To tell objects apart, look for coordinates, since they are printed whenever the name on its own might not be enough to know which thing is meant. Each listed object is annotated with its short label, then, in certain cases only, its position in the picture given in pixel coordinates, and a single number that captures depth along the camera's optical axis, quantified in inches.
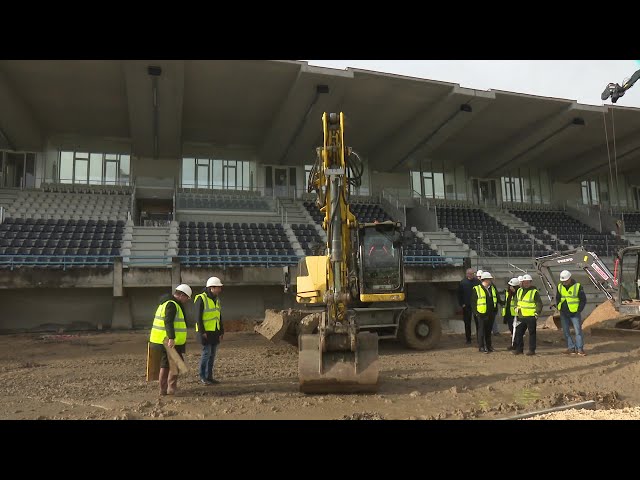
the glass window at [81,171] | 915.4
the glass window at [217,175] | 984.3
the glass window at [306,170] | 1045.4
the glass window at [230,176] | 995.0
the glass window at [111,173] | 926.4
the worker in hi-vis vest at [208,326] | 265.6
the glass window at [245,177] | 1007.6
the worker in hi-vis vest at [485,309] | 380.5
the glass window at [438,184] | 1139.9
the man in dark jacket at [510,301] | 423.8
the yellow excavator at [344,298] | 238.4
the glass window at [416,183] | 1118.6
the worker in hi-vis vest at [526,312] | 362.3
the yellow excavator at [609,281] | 462.0
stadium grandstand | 611.5
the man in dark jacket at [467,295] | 452.8
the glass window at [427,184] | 1130.7
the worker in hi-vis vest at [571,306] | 365.7
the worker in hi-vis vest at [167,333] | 238.1
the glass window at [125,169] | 932.6
